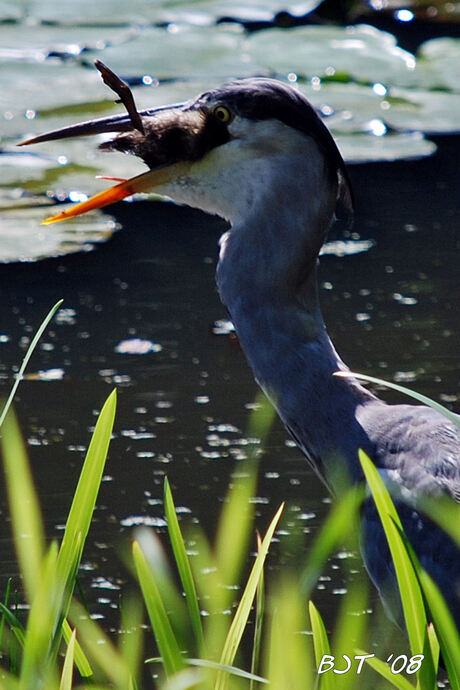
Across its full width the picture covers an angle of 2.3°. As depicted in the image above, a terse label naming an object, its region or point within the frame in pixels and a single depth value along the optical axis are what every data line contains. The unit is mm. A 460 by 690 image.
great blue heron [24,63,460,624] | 6936
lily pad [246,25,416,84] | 8878
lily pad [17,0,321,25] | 9610
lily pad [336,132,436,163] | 7673
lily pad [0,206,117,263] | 7454
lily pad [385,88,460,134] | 8121
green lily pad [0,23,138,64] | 9084
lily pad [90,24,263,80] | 8730
